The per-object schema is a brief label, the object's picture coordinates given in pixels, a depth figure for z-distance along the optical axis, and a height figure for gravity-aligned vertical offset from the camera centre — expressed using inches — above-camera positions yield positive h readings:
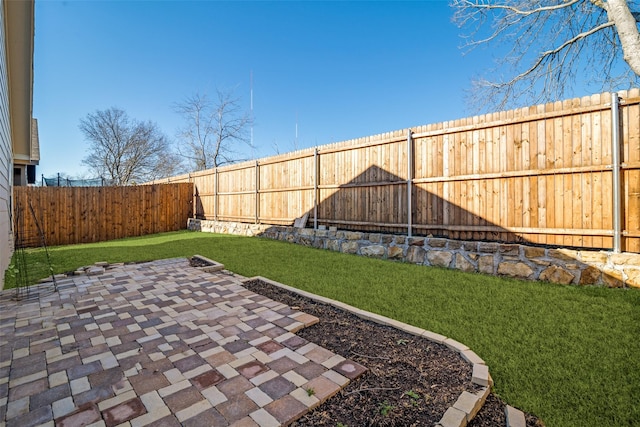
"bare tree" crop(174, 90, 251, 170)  847.7 +242.6
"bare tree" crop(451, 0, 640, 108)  343.9 +203.6
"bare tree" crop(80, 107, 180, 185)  960.3 +221.1
